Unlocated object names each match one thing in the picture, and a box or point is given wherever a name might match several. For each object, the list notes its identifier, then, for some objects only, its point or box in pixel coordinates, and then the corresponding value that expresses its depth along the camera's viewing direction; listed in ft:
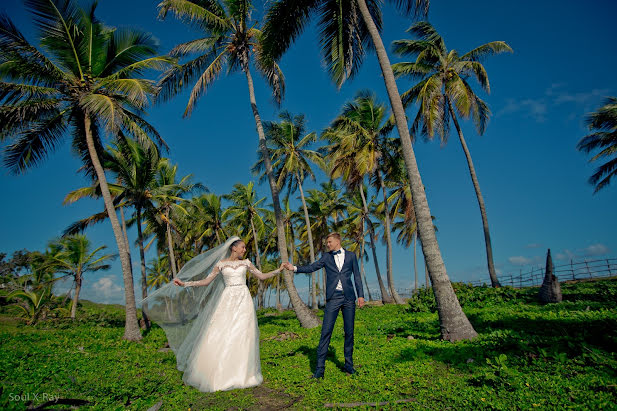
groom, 17.79
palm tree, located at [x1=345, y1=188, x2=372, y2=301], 99.83
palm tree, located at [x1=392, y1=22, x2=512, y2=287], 53.36
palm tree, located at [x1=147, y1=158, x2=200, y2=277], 73.72
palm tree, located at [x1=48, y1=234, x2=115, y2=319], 80.64
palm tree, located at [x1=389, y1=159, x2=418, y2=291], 85.07
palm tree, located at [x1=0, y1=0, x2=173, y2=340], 38.40
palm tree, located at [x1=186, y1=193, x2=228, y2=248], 103.09
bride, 17.80
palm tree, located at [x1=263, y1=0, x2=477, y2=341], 22.06
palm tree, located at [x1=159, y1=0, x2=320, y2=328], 42.09
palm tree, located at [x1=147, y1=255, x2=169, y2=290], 130.72
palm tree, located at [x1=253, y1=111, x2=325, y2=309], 77.61
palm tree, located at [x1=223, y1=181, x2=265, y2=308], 105.09
